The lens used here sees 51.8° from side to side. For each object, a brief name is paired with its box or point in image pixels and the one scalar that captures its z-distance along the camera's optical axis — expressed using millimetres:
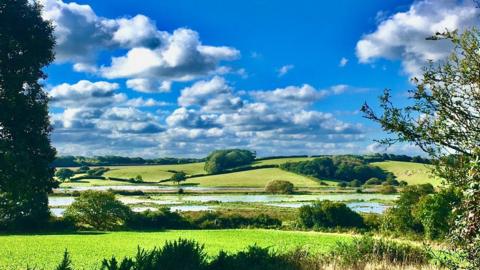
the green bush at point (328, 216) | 61625
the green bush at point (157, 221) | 62875
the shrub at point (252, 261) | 17766
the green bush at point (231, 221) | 64500
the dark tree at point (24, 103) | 23234
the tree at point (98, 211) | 62125
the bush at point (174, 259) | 15562
